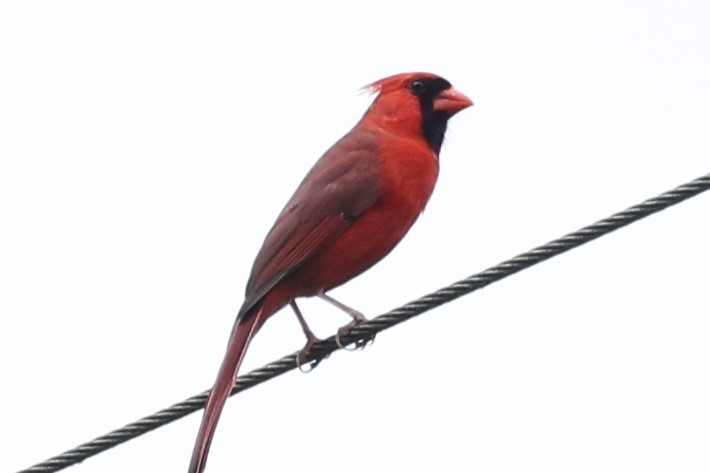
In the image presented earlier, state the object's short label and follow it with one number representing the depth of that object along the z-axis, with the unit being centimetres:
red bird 1073
